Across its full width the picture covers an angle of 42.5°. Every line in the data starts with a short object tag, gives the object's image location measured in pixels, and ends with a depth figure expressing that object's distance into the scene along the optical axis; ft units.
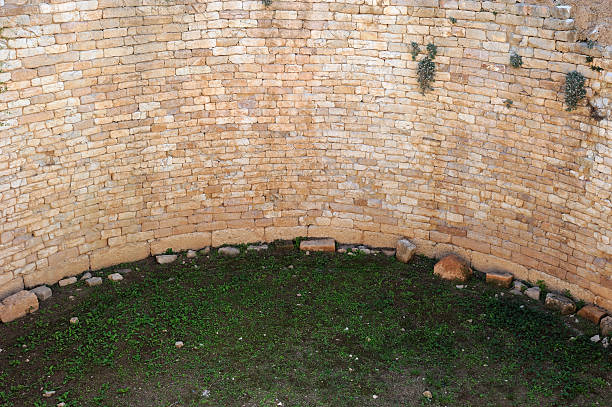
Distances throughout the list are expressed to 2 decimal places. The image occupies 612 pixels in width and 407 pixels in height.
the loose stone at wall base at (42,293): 39.58
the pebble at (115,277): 41.39
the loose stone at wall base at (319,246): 44.25
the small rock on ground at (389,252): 43.74
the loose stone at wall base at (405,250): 42.78
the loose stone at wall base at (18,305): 37.88
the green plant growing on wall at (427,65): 39.96
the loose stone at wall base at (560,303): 37.93
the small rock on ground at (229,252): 43.96
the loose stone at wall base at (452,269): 41.09
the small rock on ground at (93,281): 40.92
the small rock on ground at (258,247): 44.39
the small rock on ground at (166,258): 43.09
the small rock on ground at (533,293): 39.24
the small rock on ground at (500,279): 40.27
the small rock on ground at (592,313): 36.81
